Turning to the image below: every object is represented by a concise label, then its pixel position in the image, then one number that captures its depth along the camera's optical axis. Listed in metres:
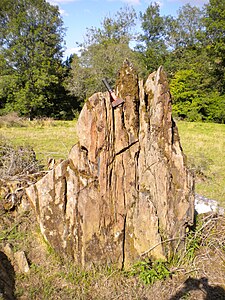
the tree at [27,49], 23.80
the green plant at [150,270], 3.34
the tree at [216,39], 26.61
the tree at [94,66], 25.36
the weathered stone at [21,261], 3.39
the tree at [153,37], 32.03
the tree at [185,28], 33.50
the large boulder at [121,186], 3.51
